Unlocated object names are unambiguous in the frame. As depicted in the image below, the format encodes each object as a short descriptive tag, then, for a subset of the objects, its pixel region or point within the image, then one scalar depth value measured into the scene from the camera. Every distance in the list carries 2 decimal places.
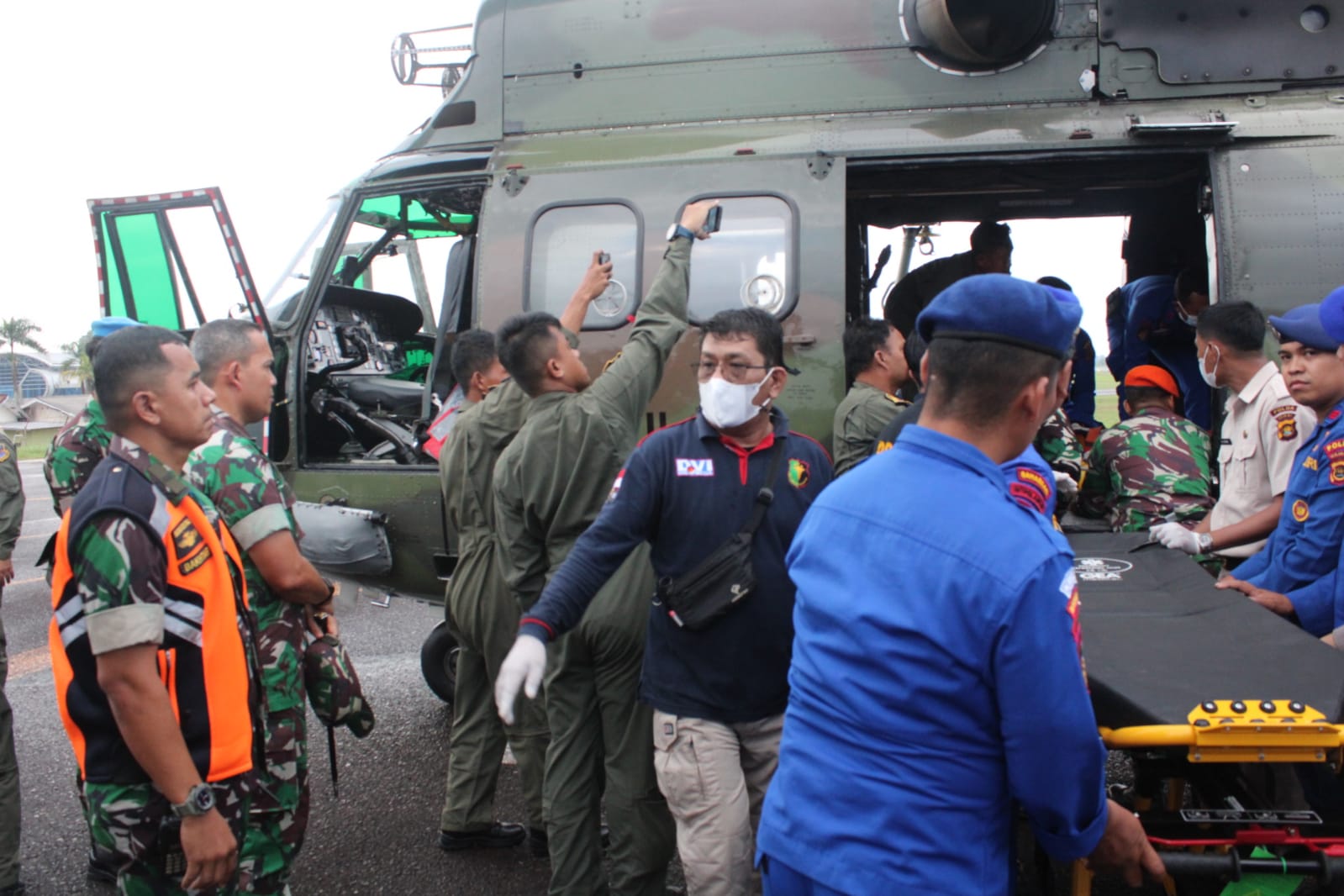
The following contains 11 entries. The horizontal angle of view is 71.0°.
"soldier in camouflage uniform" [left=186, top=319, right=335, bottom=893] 2.47
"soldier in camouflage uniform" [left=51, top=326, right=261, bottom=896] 2.01
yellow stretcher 1.85
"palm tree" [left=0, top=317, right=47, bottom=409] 62.19
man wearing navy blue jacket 2.45
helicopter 4.10
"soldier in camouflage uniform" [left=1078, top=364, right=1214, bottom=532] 3.94
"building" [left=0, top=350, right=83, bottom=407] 80.94
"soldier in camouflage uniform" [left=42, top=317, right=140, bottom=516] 3.65
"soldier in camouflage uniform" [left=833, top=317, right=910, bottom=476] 3.78
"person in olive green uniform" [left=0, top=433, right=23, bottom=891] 3.49
